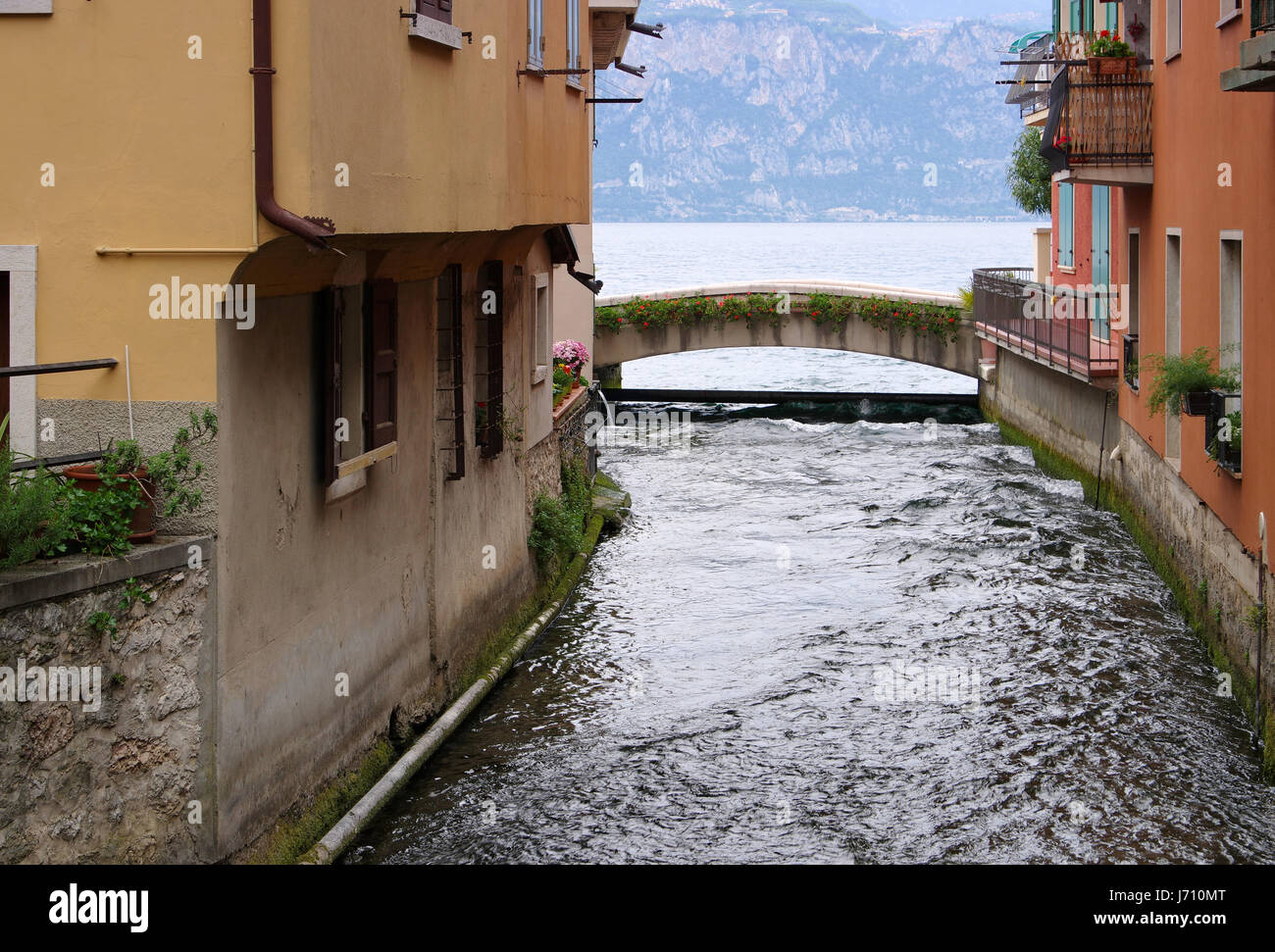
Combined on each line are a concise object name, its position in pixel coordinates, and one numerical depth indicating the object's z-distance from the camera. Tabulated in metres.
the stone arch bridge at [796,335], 33.09
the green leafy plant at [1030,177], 29.96
